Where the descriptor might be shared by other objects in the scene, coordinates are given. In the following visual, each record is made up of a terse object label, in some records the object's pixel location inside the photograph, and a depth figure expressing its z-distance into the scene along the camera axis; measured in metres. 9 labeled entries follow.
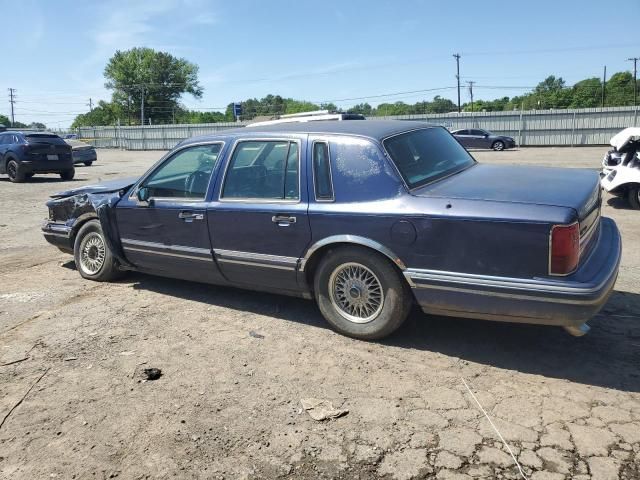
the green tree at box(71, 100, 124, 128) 86.44
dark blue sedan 3.29
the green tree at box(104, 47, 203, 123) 85.44
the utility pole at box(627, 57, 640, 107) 64.54
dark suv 16.39
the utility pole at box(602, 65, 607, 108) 67.44
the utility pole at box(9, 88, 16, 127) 88.35
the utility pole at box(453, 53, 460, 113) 68.72
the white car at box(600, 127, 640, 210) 9.11
